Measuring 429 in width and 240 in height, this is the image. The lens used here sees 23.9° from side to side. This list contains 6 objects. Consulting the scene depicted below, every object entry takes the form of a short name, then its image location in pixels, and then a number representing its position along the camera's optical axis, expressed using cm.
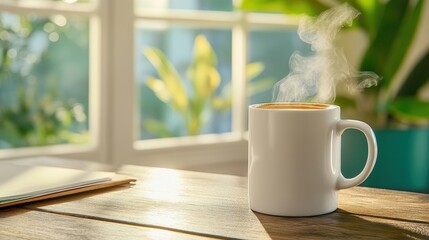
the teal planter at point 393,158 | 204
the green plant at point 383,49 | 229
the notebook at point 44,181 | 99
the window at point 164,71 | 210
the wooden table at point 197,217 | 86
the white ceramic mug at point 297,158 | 92
